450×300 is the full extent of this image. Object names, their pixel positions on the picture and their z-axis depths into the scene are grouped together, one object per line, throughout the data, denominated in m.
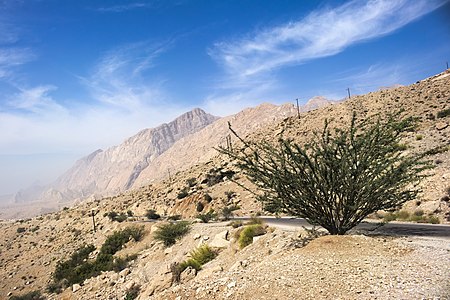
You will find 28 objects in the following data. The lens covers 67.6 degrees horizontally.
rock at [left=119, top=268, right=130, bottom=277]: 20.92
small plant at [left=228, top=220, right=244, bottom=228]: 19.61
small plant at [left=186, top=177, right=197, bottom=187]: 52.28
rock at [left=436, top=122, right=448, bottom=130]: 33.94
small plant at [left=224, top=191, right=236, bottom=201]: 39.27
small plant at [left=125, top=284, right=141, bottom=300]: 15.52
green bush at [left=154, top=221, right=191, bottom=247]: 22.33
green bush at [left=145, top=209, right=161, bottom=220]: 39.22
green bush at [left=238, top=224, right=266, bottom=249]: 14.17
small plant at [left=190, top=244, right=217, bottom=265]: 14.90
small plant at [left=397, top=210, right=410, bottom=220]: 17.79
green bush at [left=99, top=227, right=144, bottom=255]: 28.66
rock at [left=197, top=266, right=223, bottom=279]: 11.86
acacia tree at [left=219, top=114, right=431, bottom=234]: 10.56
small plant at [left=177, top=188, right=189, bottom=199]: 47.30
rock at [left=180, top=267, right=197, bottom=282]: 13.13
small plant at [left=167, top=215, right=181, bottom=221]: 34.84
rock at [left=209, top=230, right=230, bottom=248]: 16.12
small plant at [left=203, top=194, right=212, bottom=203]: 39.50
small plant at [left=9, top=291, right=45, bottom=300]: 24.72
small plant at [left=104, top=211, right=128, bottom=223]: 39.47
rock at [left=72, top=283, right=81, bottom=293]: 22.45
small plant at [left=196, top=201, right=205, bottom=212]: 38.31
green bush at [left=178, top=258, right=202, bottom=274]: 14.04
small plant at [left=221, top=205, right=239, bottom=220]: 28.94
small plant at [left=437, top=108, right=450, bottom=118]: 39.00
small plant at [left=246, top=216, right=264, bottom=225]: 18.41
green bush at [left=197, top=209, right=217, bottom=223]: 26.52
